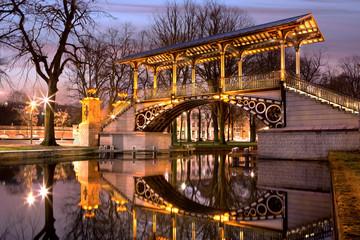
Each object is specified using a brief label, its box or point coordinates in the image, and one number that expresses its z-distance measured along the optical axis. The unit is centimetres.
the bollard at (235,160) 1823
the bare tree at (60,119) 7089
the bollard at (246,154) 1872
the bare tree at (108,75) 3784
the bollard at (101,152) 2450
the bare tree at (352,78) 4691
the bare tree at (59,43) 2386
